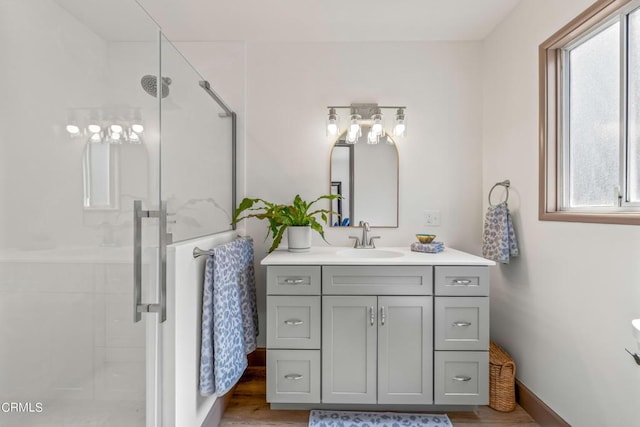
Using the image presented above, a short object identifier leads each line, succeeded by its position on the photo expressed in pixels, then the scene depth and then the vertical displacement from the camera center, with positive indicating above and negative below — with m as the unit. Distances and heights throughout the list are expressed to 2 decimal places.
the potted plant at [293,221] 1.99 -0.06
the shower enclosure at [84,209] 0.64 +0.01
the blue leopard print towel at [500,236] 1.84 -0.13
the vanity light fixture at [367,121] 2.21 +0.66
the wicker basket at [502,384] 1.80 -0.99
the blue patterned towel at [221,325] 1.44 -0.54
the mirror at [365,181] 2.30 +0.23
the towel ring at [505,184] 1.96 +0.18
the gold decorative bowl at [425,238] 2.10 -0.17
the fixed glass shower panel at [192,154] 1.26 +0.28
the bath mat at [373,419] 1.70 -1.14
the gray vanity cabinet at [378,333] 1.69 -0.65
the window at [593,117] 1.29 +0.45
